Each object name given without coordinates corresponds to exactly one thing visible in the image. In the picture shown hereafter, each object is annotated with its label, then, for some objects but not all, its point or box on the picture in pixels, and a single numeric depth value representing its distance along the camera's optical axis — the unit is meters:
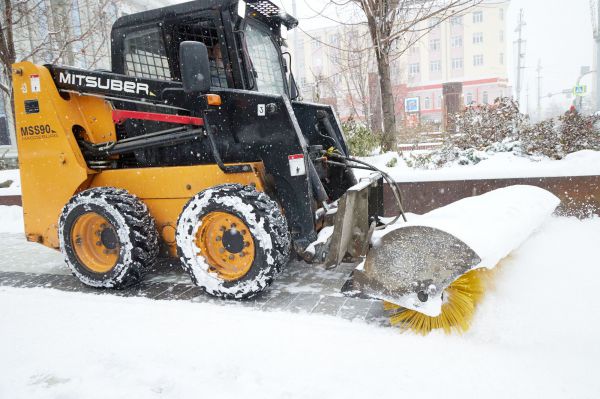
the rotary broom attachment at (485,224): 2.65
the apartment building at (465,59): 54.12
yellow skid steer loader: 3.59
